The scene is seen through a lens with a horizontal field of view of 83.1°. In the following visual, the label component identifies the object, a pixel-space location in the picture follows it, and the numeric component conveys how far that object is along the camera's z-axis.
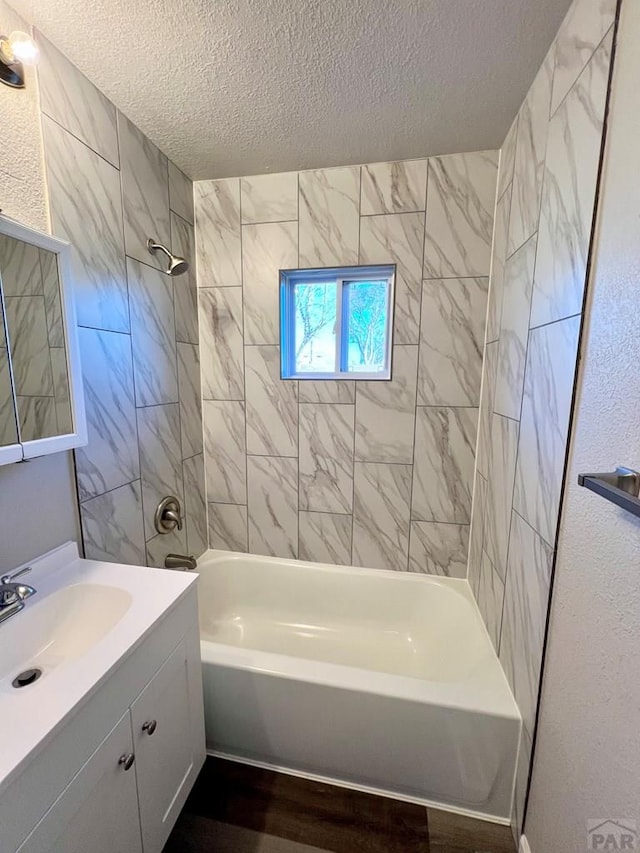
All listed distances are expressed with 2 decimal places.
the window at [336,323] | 1.94
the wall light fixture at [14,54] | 0.99
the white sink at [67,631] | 0.68
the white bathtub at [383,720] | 1.21
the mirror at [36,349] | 1.00
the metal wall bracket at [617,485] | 0.55
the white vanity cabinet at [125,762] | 0.64
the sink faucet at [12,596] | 0.95
